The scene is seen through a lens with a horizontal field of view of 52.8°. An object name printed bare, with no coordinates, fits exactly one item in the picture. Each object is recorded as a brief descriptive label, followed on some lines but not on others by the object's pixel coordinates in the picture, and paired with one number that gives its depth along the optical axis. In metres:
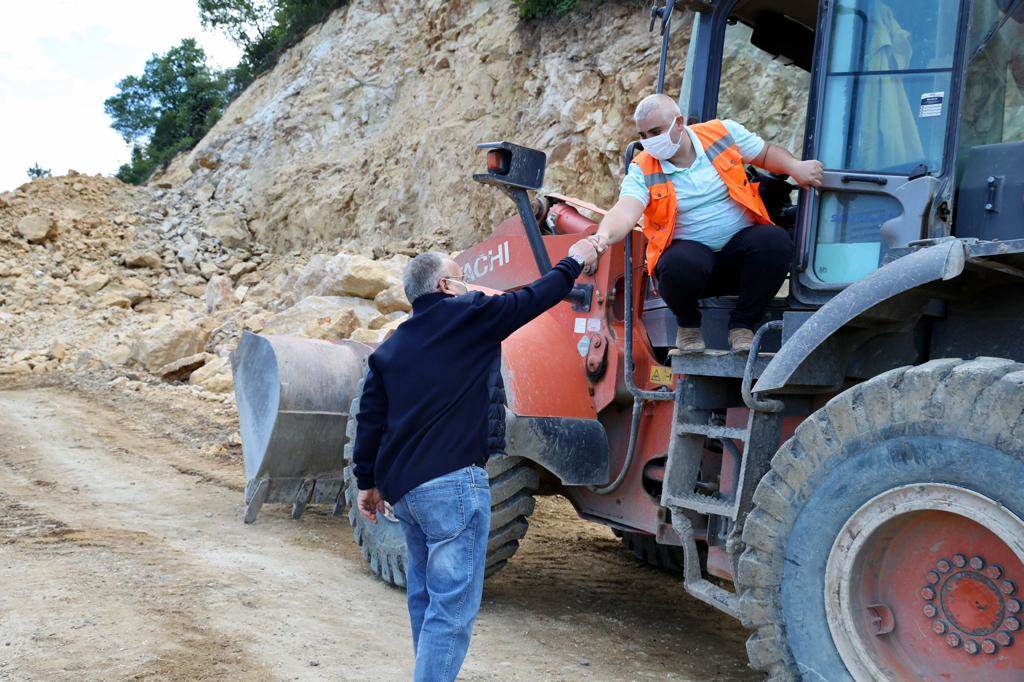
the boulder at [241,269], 21.17
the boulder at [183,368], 14.09
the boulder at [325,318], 12.75
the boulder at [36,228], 21.89
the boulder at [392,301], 13.73
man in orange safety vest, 4.12
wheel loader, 3.03
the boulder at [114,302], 20.03
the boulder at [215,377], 13.01
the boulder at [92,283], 20.69
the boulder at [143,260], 21.73
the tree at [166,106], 33.06
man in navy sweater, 3.36
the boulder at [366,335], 11.13
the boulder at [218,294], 19.11
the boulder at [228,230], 22.06
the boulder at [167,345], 14.67
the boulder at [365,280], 14.29
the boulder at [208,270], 21.28
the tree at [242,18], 29.97
